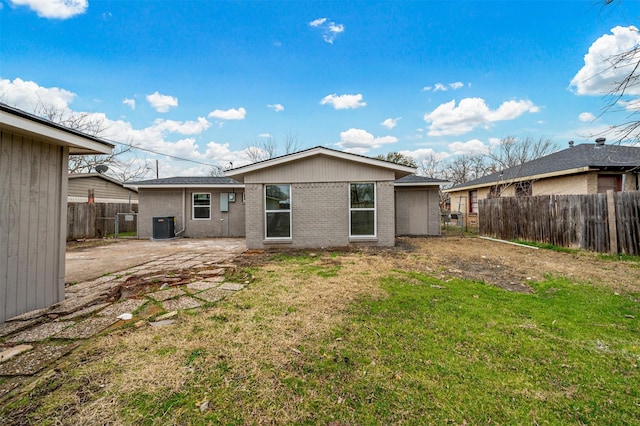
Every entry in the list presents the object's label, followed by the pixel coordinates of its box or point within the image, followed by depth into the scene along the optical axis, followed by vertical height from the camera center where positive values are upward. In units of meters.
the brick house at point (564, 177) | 10.56 +1.89
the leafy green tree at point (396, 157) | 29.83 +7.33
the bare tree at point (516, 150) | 21.41 +5.71
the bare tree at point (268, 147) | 23.95 +7.22
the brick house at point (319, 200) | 8.56 +0.71
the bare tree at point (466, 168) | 30.00 +6.16
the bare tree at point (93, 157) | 17.69 +5.85
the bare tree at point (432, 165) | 33.50 +7.01
